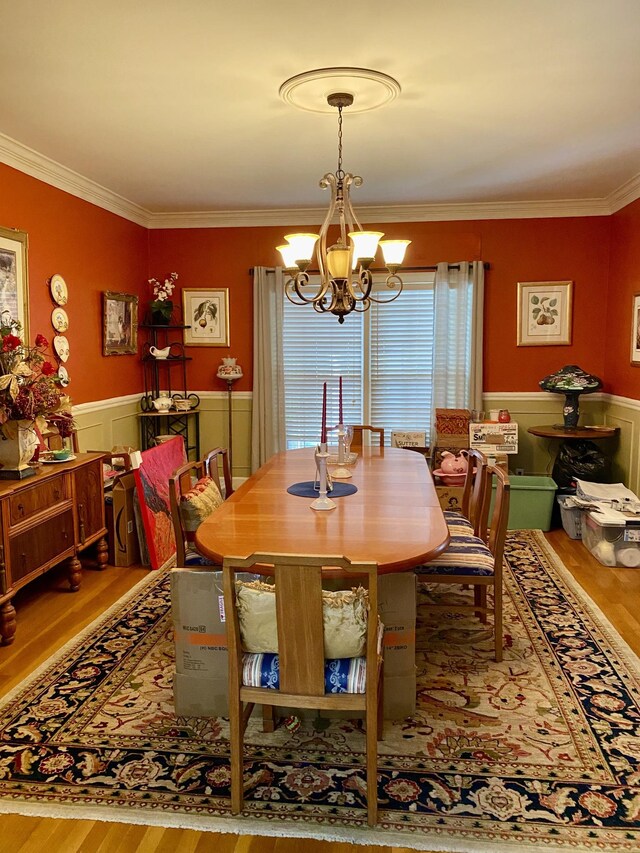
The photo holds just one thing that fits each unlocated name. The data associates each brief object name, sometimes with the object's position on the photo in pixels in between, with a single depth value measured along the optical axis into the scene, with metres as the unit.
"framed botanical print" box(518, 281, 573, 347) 5.85
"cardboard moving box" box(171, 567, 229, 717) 2.53
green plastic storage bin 5.19
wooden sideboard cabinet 3.26
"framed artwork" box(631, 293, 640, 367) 5.02
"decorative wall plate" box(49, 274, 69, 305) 4.50
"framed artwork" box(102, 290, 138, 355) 5.33
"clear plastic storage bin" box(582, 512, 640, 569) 4.35
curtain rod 5.88
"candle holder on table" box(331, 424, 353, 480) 3.56
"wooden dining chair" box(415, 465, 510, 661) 2.96
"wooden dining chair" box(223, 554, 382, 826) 1.88
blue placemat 3.14
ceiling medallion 2.99
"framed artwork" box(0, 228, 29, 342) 3.92
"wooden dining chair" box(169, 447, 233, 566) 2.96
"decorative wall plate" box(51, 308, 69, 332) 4.53
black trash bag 5.30
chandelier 3.24
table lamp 5.30
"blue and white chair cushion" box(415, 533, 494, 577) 2.97
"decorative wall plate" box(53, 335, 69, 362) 4.57
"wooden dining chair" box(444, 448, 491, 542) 3.35
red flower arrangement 3.39
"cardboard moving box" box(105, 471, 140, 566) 4.41
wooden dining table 2.29
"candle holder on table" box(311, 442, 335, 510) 2.86
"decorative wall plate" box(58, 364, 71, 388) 4.61
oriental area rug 2.03
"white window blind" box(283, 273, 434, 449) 6.09
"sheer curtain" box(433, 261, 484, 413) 5.87
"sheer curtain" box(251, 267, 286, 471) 6.10
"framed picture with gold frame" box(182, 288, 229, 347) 6.25
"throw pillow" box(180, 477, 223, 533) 3.01
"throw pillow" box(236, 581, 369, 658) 1.94
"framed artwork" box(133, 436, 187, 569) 4.37
